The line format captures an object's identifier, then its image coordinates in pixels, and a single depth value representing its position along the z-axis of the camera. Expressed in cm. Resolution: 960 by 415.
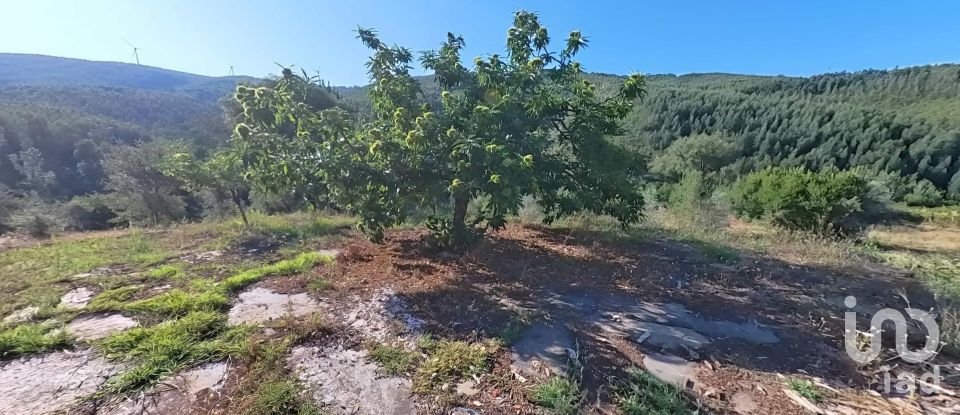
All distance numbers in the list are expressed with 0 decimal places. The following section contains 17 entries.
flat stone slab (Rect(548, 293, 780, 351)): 298
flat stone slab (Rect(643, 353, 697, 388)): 246
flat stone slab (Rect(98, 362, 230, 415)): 218
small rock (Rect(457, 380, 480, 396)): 235
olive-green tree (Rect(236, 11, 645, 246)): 389
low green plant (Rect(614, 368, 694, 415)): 214
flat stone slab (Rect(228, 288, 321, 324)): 333
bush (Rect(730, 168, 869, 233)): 781
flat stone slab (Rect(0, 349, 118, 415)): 221
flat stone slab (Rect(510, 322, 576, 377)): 257
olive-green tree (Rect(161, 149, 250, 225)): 880
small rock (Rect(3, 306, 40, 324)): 336
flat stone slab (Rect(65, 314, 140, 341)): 304
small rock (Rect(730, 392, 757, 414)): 221
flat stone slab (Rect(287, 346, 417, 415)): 221
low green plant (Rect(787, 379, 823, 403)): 230
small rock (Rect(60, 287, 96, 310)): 367
